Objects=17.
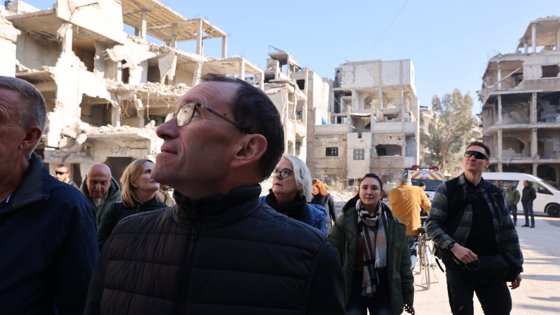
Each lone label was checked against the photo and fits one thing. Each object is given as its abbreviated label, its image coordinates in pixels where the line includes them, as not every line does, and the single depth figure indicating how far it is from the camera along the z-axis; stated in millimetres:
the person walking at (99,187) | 4559
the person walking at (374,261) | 3531
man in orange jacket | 6793
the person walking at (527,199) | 15484
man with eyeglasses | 1216
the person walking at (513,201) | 15219
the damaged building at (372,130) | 41594
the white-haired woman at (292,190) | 3609
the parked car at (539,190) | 21172
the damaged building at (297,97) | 36594
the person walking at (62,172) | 6105
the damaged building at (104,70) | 21109
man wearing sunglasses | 3289
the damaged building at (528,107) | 35562
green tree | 44969
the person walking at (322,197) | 5953
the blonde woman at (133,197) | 3676
